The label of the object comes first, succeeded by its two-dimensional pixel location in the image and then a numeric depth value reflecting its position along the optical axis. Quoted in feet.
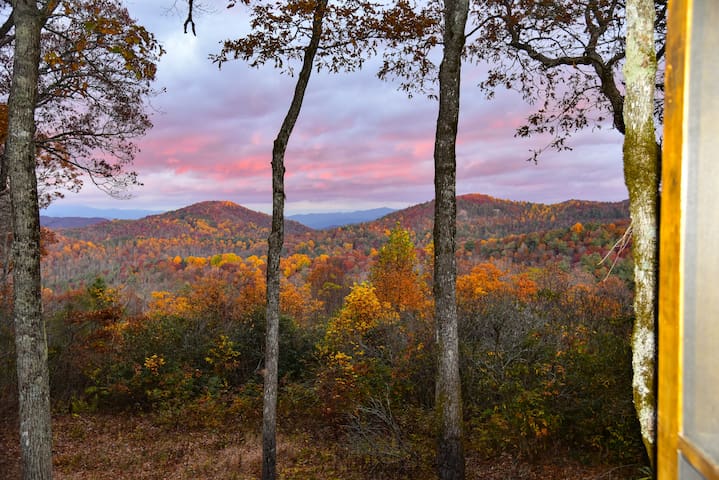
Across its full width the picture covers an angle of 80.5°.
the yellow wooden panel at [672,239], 3.50
